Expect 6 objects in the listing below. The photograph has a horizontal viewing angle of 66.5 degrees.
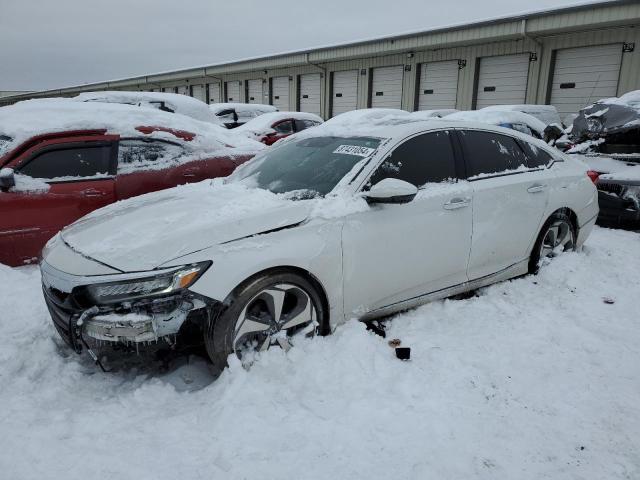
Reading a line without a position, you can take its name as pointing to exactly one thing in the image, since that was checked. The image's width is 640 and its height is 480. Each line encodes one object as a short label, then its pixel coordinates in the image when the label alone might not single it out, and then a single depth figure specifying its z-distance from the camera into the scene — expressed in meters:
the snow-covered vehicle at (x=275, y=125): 10.91
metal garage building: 14.77
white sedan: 2.59
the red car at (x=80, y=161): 4.32
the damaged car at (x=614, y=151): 6.22
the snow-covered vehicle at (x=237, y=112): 14.34
